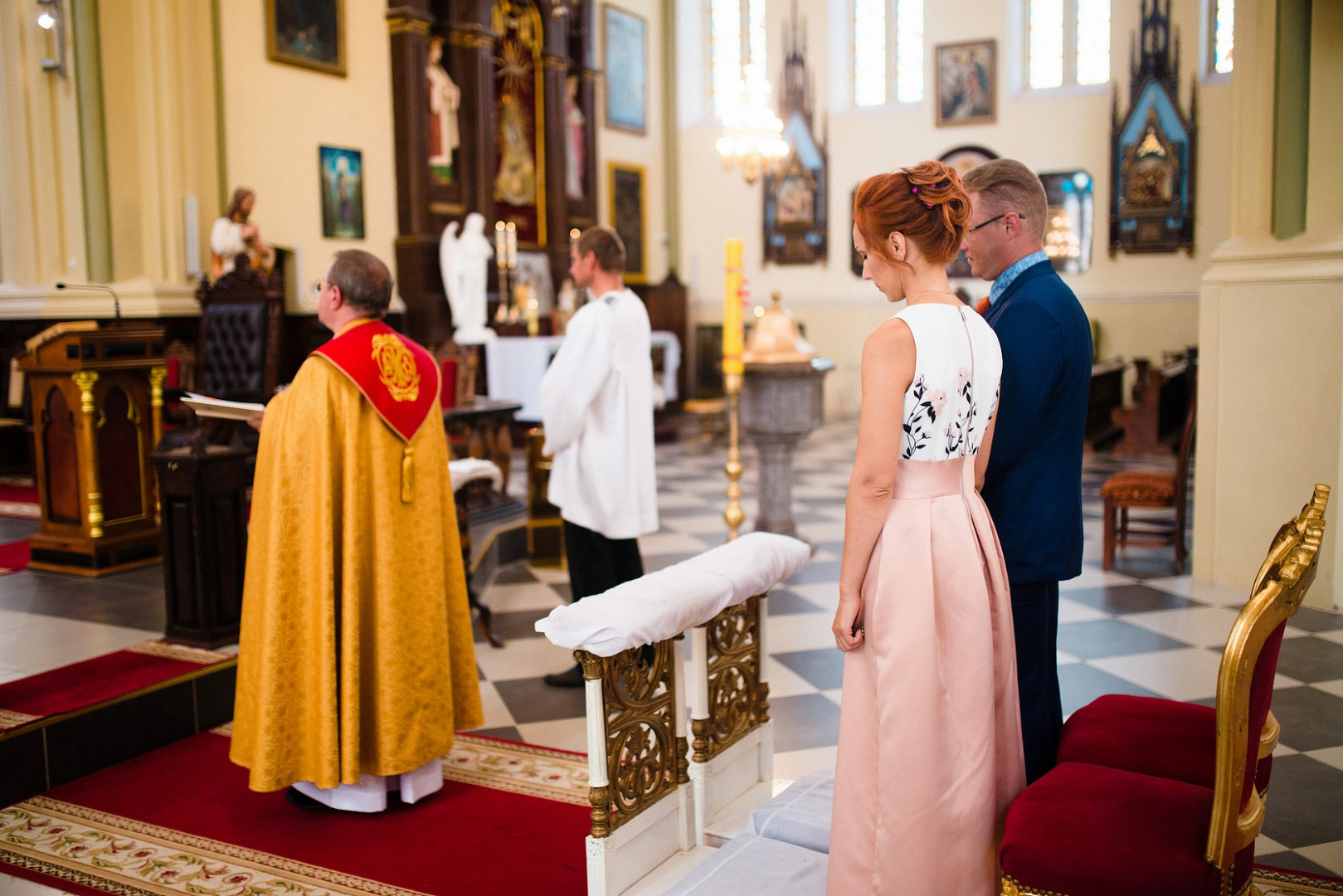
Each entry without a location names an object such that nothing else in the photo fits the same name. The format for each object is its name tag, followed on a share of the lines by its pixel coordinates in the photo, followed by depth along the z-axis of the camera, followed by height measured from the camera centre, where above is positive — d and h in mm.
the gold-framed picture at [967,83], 14047 +3238
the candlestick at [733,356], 5086 -105
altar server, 4012 -345
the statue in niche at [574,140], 13703 +2531
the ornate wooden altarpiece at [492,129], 10875 +2394
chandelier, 9555 +1835
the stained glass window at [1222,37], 12664 +3399
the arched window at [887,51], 14695 +3867
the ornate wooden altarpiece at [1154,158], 12891 +2032
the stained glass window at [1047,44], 13844 +3671
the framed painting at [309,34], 9469 +2816
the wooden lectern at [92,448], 5344 -511
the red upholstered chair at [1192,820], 1701 -829
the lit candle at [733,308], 5086 +128
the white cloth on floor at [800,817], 2408 -1118
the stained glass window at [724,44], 15703 +4264
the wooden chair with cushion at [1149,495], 5699 -910
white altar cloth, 10945 -293
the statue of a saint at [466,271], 10898 +695
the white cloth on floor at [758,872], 2197 -1132
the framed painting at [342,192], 10141 +1445
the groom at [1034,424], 2270 -205
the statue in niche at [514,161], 12500 +2098
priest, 2986 -672
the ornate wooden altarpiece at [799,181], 15078 +2141
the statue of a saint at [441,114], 11266 +2389
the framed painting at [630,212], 14891 +1745
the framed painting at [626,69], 14727 +3727
